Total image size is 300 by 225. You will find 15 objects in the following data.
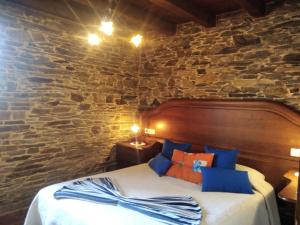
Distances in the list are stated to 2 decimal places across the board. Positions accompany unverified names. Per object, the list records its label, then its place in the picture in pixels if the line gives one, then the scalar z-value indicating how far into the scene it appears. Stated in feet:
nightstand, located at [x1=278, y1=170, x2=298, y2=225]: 7.57
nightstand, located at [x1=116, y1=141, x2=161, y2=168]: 12.76
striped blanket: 6.53
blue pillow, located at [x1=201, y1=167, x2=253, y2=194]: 8.48
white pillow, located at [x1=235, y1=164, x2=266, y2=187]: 8.98
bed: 6.94
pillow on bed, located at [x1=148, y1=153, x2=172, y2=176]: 10.32
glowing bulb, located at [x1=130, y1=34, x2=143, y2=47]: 9.63
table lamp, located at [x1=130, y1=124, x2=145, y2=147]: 13.81
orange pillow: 9.68
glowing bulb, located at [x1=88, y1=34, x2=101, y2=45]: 12.47
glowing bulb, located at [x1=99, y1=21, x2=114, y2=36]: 7.79
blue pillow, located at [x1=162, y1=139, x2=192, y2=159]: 11.26
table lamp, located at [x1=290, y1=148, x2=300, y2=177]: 9.19
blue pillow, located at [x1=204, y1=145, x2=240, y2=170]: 9.54
